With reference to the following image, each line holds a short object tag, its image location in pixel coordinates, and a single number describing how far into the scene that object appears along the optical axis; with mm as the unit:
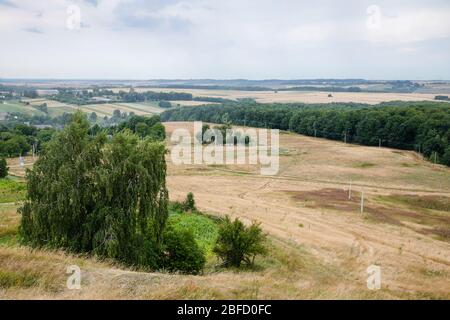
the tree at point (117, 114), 158750
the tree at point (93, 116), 143350
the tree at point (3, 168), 63603
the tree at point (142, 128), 120269
